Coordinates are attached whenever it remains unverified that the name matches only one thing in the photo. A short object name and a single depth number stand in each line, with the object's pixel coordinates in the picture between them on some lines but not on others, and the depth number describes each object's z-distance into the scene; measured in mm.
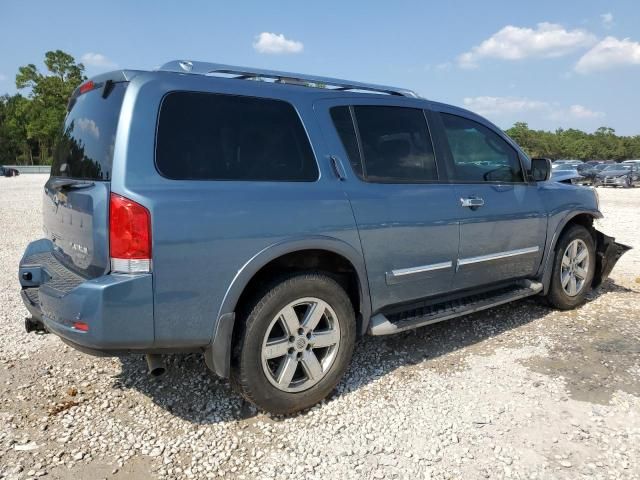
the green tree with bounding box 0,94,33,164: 61625
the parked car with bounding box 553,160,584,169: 36034
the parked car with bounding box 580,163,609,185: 28656
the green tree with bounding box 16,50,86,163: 54531
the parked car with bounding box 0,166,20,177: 42562
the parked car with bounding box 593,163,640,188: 27125
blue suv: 2438
